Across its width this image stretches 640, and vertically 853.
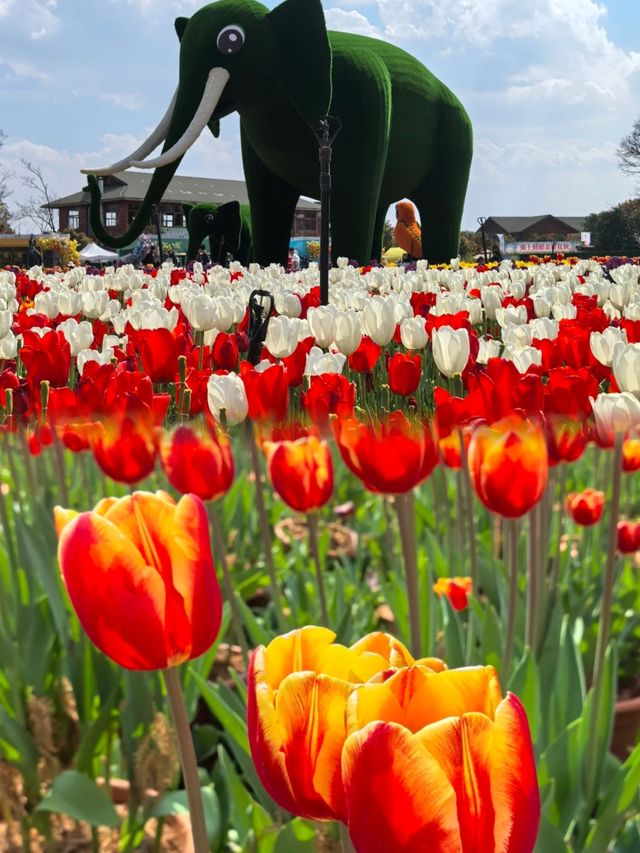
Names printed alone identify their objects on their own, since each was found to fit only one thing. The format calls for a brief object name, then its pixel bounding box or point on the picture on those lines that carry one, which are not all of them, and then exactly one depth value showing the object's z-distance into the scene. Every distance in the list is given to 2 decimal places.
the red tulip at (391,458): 1.03
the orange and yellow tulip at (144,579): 0.63
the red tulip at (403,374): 2.22
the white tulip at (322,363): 2.11
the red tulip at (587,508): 1.81
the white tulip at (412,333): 3.03
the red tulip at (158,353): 2.27
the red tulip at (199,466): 1.13
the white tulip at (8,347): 2.87
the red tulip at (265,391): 1.62
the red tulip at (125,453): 1.26
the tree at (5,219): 57.94
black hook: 2.24
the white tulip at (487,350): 2.51
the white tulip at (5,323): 3.33
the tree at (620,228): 59.41
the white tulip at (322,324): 3.00
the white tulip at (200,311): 3.44
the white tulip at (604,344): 2.10
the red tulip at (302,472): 1.16
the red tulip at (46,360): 2.34
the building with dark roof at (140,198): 72.25
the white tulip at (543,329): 2.73
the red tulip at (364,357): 2.62
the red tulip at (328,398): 1.64
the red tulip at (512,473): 1.06
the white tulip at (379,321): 3.00
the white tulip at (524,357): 1.91
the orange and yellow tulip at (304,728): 0.50
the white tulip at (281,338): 2.62
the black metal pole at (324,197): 3.62
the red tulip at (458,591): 1.51
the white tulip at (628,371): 1.48
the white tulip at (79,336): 2.96
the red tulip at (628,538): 1.79
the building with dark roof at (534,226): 88.38
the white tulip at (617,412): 1.25
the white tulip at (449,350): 2.31
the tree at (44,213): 62.28
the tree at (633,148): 49.62
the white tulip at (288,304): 4.19
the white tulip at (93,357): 2.51
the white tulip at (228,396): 1.56
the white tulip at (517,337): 2.34
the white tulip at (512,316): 3.61
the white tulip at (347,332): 2.76
